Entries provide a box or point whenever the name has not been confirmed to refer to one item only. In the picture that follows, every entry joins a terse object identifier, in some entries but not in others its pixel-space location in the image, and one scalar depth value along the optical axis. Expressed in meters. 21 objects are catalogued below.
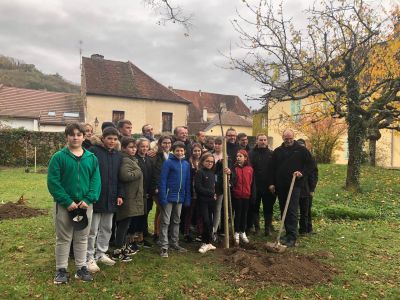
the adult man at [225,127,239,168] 7.32
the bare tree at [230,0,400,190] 11.52
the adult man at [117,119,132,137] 6.37
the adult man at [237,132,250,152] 7.57
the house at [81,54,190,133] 34.22
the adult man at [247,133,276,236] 7.44
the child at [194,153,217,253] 6.38
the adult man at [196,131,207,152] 7.63
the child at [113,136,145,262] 5.51
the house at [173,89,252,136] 47.71
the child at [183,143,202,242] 6.59
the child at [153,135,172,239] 6.25
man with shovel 7.04
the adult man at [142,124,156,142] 7.47
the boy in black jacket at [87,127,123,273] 5.27
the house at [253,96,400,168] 26.66
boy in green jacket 4.60
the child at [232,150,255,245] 6.82
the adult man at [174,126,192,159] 7.05
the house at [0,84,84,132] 37.81
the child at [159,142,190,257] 6.02
